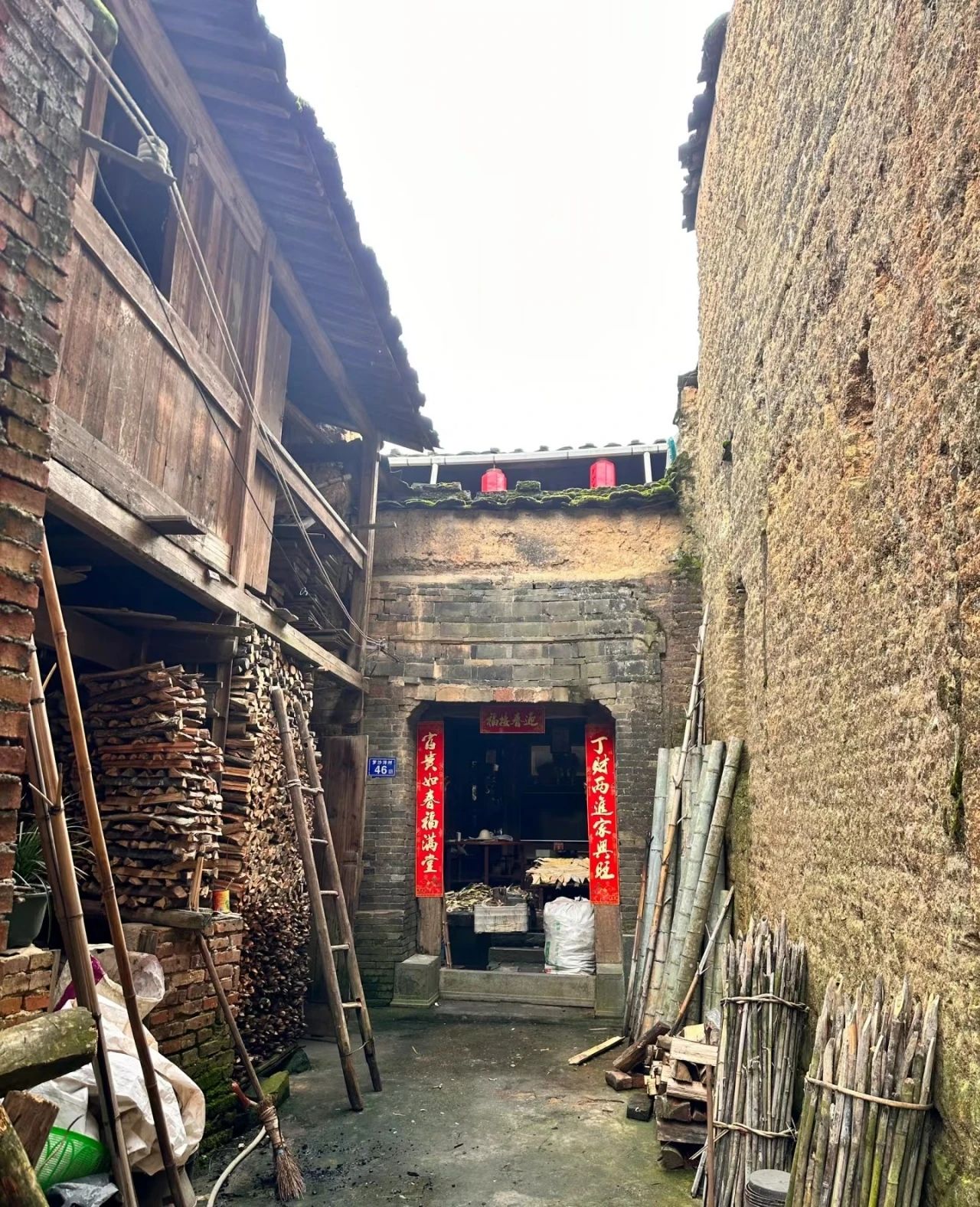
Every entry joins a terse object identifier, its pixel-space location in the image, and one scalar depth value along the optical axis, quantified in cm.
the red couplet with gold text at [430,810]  925
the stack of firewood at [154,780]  511
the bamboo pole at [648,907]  688
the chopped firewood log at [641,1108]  549
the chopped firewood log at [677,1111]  481
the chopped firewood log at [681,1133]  474
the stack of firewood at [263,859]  593
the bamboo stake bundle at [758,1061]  376
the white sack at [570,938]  874
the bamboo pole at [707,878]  618
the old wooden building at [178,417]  275
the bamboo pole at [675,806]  681
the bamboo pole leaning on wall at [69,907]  290
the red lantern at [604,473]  1238
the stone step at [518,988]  851
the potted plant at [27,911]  349
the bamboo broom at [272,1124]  424
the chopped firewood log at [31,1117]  195
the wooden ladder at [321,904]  549
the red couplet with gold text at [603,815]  873
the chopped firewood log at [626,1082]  607
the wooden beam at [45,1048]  193
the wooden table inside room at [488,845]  1105
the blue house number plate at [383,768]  918
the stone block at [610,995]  815
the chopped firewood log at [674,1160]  471
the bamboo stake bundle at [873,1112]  267
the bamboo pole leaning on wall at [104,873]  314
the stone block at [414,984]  846
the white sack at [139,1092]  337
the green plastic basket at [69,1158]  294
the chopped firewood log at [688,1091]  482
